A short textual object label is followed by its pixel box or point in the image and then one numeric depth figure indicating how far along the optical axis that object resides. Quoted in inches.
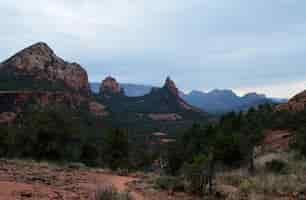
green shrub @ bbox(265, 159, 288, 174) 742.5
